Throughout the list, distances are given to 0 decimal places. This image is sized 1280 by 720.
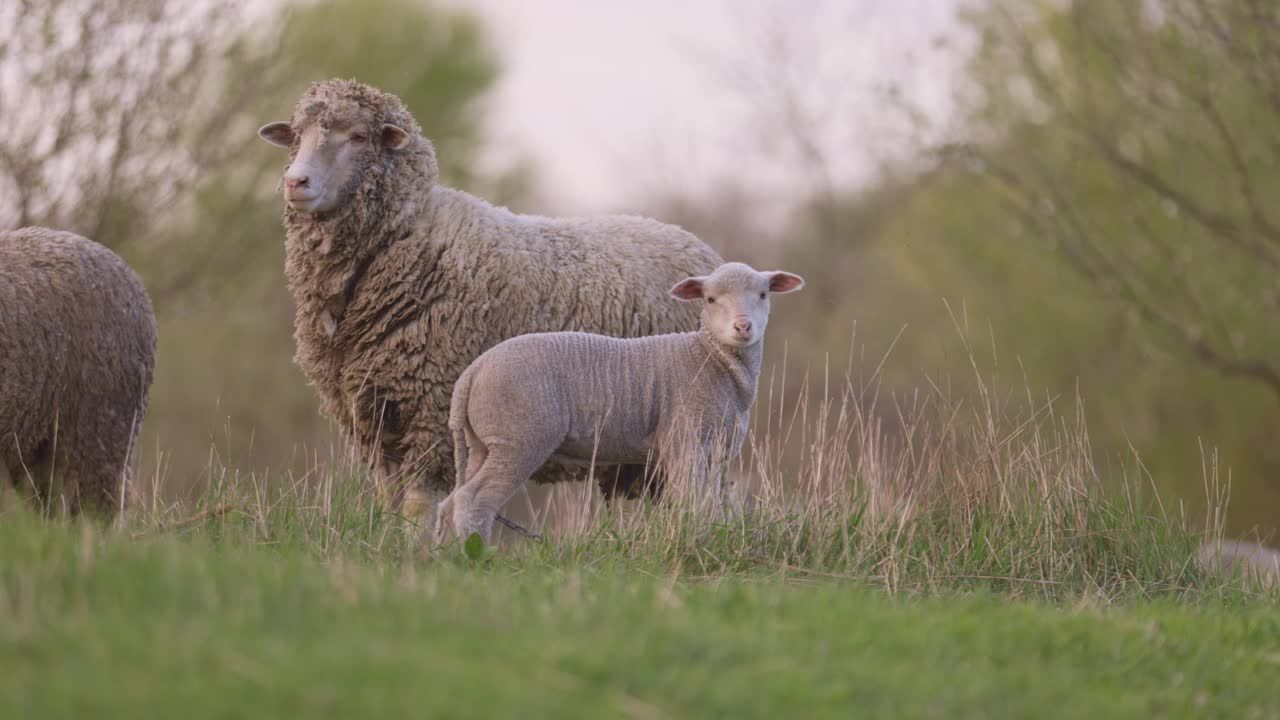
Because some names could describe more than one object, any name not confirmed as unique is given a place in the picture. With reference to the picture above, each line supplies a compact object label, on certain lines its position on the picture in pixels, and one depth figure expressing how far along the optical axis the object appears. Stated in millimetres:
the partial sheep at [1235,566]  12453
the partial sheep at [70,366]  11898
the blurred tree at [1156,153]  25781
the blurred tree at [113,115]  20812
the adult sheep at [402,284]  13852
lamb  11977
